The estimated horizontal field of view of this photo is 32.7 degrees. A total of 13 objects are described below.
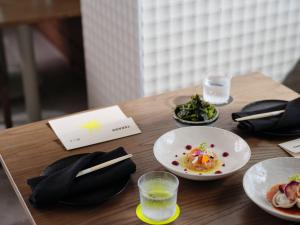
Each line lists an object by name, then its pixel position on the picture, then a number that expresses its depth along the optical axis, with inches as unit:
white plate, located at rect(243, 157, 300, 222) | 43.3
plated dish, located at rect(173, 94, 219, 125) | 55.8
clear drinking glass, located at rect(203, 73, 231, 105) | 60.2
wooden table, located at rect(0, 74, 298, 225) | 41.8
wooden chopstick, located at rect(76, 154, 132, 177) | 45.7
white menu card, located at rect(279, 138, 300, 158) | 49.7
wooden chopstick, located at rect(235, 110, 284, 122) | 53.8
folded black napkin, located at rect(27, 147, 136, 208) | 42.8
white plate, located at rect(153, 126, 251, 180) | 48.3
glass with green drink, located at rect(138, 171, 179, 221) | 41.0
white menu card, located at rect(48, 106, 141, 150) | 53.5
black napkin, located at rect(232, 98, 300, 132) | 52.6
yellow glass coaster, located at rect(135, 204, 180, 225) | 41.1
